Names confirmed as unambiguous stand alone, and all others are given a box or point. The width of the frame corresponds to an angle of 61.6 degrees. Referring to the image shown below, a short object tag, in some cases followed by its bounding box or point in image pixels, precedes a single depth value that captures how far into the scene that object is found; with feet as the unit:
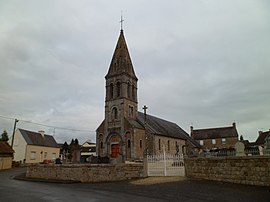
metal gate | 50.90
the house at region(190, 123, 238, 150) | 185.99
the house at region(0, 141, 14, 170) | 93.91
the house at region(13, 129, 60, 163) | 124.98
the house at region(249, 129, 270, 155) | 154.71
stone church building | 91.86
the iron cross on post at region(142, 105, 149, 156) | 95.13
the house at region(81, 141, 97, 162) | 203.02
